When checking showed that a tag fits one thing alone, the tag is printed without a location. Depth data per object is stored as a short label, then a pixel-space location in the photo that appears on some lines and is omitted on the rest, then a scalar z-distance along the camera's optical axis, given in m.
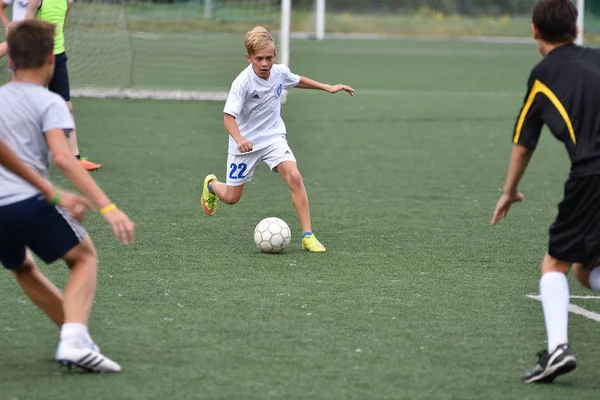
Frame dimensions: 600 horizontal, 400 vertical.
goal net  36.22
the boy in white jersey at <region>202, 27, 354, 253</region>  15.60
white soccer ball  15.20
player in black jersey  9.49
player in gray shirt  9.06
